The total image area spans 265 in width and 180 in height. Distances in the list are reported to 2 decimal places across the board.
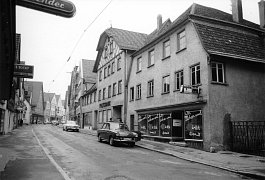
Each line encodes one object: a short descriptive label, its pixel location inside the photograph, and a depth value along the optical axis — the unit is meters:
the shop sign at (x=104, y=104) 33.08
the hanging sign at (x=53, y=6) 4.73
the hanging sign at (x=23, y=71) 13.40
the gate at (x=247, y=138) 14.55
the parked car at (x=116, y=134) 16.81
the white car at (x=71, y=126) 35.66
